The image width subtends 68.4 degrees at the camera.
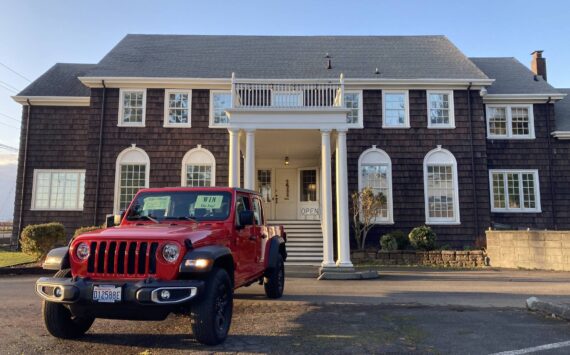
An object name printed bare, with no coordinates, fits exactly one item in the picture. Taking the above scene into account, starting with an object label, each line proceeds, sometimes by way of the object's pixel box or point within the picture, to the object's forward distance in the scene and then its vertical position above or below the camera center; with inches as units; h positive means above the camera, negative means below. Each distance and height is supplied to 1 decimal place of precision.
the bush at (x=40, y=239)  495.2 -34.8
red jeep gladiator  161.8 -27.4
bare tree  577.0 -0.3
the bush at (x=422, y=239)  572.4 -38.2
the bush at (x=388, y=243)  570.9 -43.7
